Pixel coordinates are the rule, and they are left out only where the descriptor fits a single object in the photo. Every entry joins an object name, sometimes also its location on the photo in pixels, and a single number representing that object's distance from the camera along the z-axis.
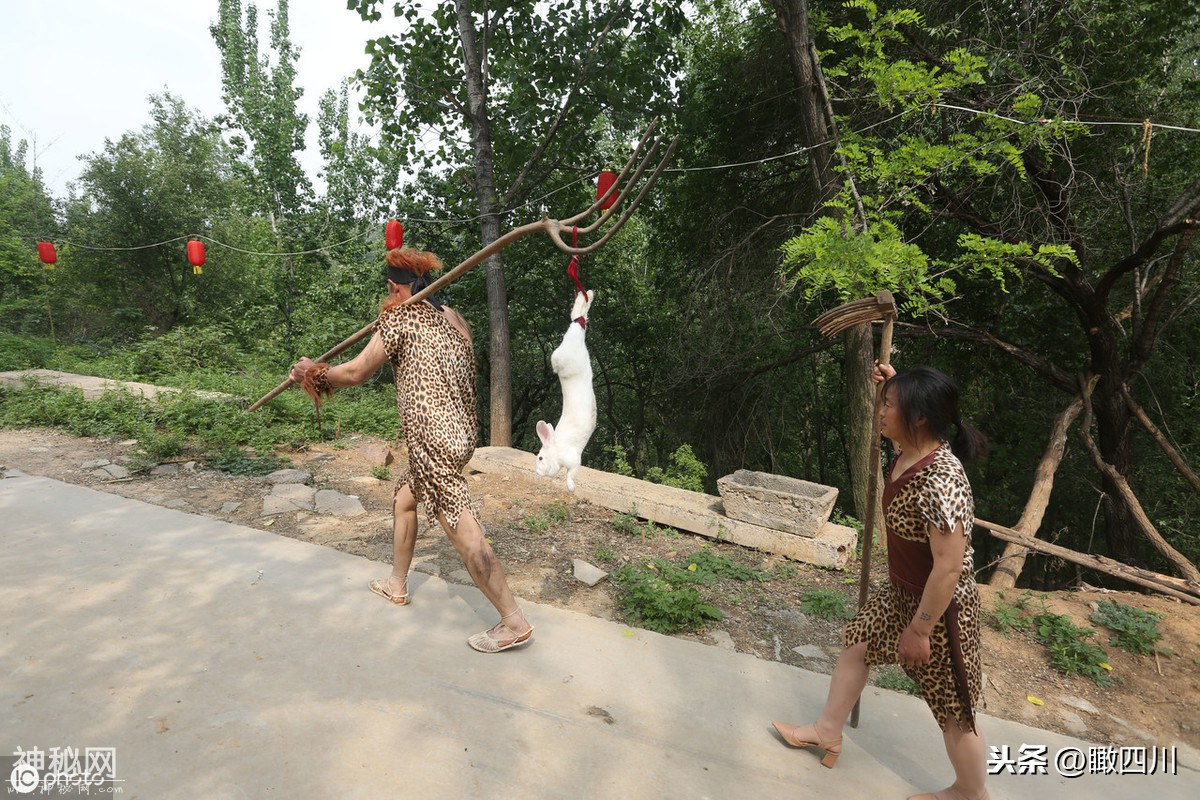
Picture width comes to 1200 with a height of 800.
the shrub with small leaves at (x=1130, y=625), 3.69
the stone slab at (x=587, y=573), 4.19
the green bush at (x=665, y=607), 3.61
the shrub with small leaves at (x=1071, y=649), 3.51
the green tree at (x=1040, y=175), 4.97
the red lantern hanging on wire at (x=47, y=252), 10.53
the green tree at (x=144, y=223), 14.23
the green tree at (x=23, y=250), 13.48
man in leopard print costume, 3.02
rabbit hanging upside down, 2.96
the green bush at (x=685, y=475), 6.63
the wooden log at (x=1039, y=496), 5.37
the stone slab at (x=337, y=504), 5.15
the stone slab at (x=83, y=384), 7.99
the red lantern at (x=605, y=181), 3.81
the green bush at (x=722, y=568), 4.59
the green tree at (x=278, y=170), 14.02
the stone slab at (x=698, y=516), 4.90
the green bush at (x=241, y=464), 5.98
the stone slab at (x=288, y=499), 5.10
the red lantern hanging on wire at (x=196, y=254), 9.76
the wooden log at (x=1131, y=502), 4.90
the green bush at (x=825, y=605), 4.06
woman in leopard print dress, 1.94
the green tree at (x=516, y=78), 7.73
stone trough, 4.93
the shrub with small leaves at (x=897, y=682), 3.06
